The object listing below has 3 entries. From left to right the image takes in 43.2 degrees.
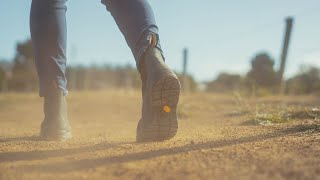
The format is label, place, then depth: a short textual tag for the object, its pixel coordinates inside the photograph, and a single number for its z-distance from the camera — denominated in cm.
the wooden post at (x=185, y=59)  821
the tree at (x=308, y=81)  1410
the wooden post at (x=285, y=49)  751
